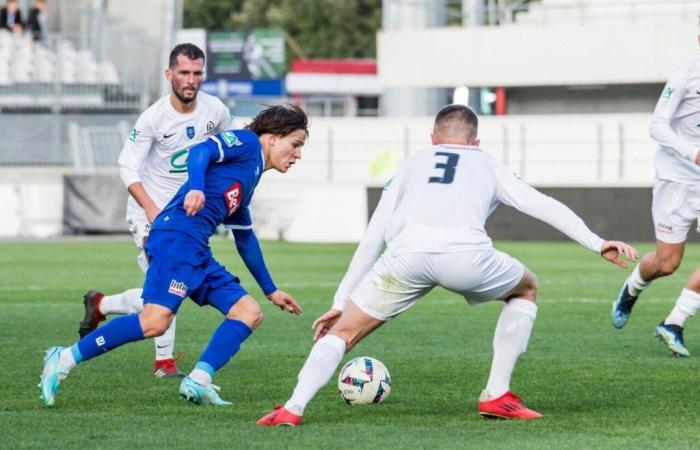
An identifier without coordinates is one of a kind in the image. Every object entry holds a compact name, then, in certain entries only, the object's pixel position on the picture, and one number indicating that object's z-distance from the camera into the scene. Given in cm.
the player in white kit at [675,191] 2086
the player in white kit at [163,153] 1845
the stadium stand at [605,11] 7462
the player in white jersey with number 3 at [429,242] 1399
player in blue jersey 1539
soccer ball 1577
